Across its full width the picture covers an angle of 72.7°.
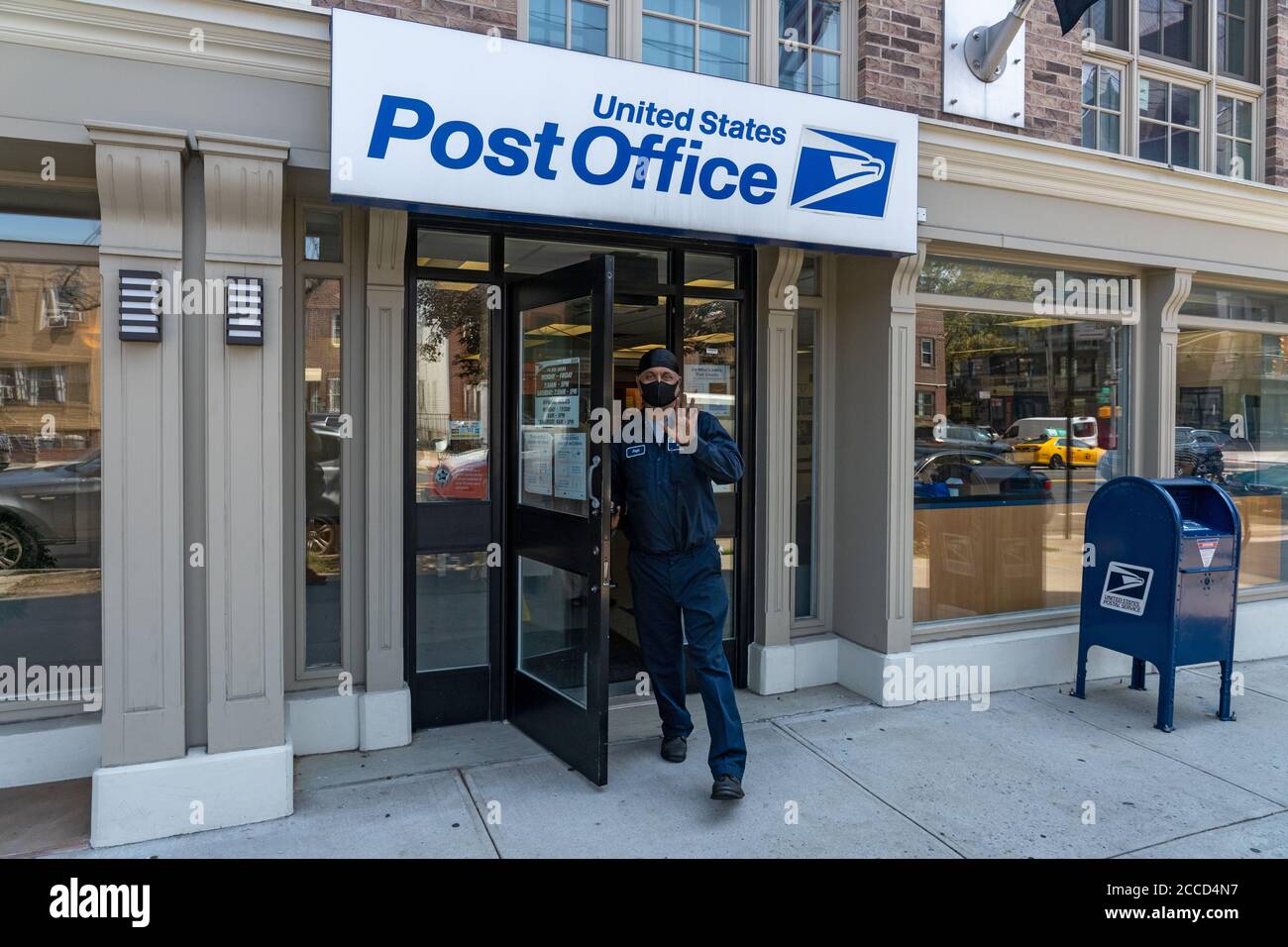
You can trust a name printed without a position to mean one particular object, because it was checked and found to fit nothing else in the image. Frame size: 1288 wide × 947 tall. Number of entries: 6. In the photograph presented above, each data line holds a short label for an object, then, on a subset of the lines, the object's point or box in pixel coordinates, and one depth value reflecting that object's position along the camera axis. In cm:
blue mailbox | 518
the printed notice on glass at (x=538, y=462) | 469
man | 420
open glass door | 419
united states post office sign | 386
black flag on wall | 508
